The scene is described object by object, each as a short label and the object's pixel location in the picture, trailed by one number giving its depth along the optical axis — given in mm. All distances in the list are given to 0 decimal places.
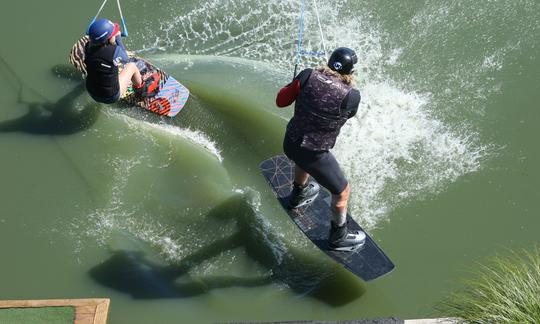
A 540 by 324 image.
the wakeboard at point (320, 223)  13594
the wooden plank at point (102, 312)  12634
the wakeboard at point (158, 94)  16433
